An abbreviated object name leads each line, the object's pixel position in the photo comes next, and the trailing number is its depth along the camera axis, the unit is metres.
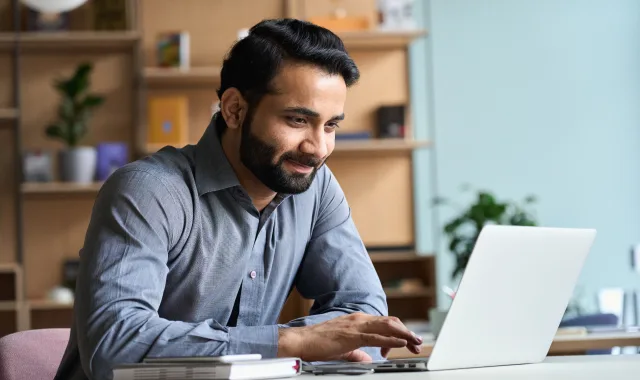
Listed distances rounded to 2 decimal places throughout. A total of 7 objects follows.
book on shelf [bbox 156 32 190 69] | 5.26
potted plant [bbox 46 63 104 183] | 5.13
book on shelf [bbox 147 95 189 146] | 5.25
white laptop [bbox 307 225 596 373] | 1.44
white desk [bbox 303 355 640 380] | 1.36
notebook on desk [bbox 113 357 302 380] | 1.26
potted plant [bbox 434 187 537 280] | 4.17
